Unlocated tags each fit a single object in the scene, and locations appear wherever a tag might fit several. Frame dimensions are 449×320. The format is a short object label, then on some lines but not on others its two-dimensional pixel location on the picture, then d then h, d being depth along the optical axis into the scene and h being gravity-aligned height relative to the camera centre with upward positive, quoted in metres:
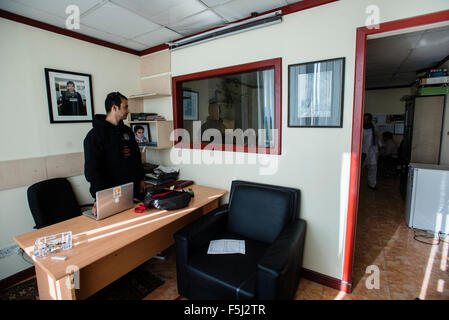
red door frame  1.68 +0.13
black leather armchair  1.54 -0.94
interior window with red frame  2.42 +0.33
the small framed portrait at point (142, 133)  3.30 +0.02
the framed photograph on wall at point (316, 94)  1.99 +0.36
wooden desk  1.39 -0.75
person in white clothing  4.71 -0.22
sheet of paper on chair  1.96 -1.00
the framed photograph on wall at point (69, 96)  2.57 +0.46
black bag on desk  2.09 -0.61
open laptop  1.85 -0.56
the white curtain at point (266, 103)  2.44 +0.33
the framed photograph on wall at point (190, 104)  3.29 +0.44
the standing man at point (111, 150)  2.06 -0.15
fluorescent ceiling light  2.20 +1.12
